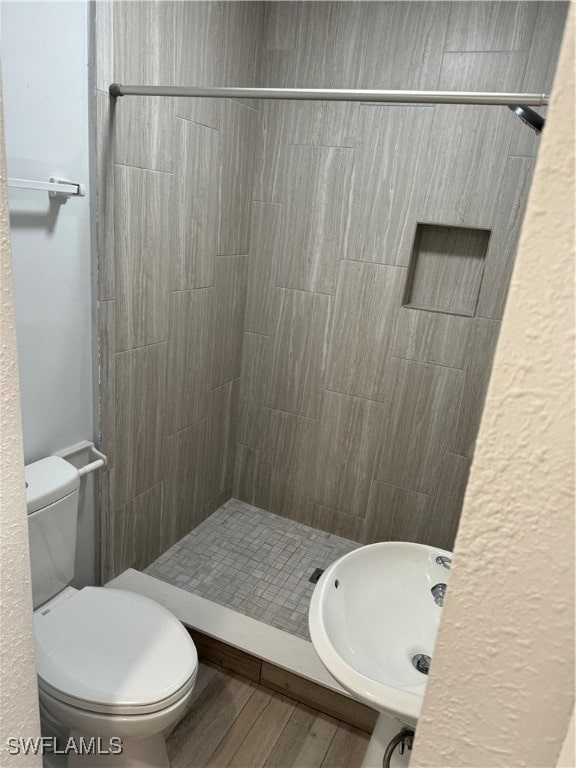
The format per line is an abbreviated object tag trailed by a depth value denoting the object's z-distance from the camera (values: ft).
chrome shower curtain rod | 4.17
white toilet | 4.49
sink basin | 3.67
